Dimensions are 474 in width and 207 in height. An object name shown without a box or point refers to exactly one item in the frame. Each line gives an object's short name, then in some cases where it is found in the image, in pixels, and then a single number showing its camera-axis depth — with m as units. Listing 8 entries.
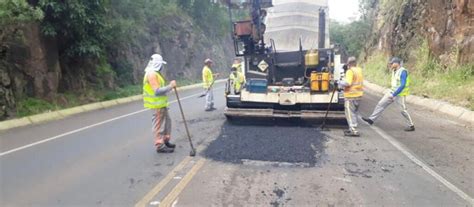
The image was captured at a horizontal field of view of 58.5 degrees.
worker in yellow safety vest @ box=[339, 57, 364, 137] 8.41
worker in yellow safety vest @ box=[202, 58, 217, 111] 12.84
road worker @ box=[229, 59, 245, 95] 11.18
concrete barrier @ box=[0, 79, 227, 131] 10.57
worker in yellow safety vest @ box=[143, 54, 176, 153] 6.95
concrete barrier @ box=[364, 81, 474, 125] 10.51
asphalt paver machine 9.22
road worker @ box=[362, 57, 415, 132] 8.97
